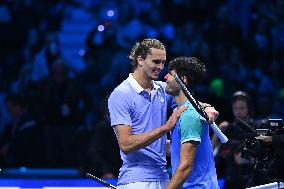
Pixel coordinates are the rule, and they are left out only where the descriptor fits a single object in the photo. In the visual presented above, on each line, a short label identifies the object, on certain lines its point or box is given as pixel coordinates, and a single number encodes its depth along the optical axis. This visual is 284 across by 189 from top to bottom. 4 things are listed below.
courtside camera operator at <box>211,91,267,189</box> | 17.12
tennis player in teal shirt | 11.24
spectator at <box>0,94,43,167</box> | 20.89
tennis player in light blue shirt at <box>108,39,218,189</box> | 12.13
